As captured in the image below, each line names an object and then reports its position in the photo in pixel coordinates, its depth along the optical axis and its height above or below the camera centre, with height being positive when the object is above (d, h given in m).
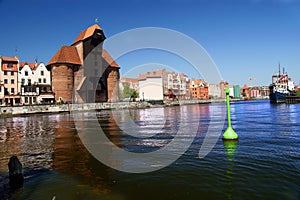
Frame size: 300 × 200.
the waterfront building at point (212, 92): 187.65 +9.50
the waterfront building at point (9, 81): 61.44 +7.74
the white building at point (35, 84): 64.56 +7.01
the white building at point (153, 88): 124.79 +9.24
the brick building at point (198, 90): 162.12 +9.76
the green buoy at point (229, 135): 13.43 -2.04
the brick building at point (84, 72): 70.31 +11.66
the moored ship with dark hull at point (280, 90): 80.44 +4.59
